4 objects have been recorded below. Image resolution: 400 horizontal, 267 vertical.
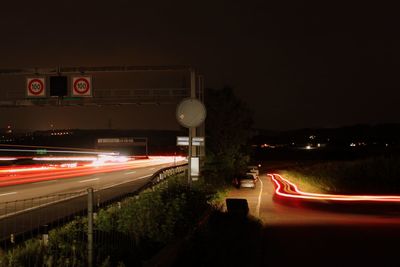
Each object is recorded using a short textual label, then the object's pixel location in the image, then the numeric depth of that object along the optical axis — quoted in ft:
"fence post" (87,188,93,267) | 21.08
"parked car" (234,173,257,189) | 142.20
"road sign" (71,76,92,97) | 101.24
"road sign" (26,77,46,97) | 102.99
